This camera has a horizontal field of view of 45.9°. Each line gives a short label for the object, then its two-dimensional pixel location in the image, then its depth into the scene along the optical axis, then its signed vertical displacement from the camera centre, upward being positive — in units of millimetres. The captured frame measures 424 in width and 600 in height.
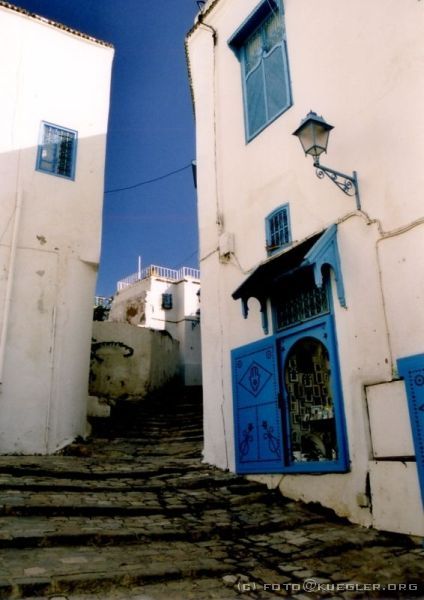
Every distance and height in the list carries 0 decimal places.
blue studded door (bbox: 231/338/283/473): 7137 +600
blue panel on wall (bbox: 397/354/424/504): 5055 +501
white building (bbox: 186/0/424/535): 5621 +2448
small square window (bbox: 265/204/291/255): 7750 +3366
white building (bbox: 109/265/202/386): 25625 +7603
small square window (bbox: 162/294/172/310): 26453 +7776
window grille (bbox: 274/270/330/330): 6863 +2048
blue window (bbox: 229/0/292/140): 8352 +6516
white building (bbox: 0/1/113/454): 9750 +4889
